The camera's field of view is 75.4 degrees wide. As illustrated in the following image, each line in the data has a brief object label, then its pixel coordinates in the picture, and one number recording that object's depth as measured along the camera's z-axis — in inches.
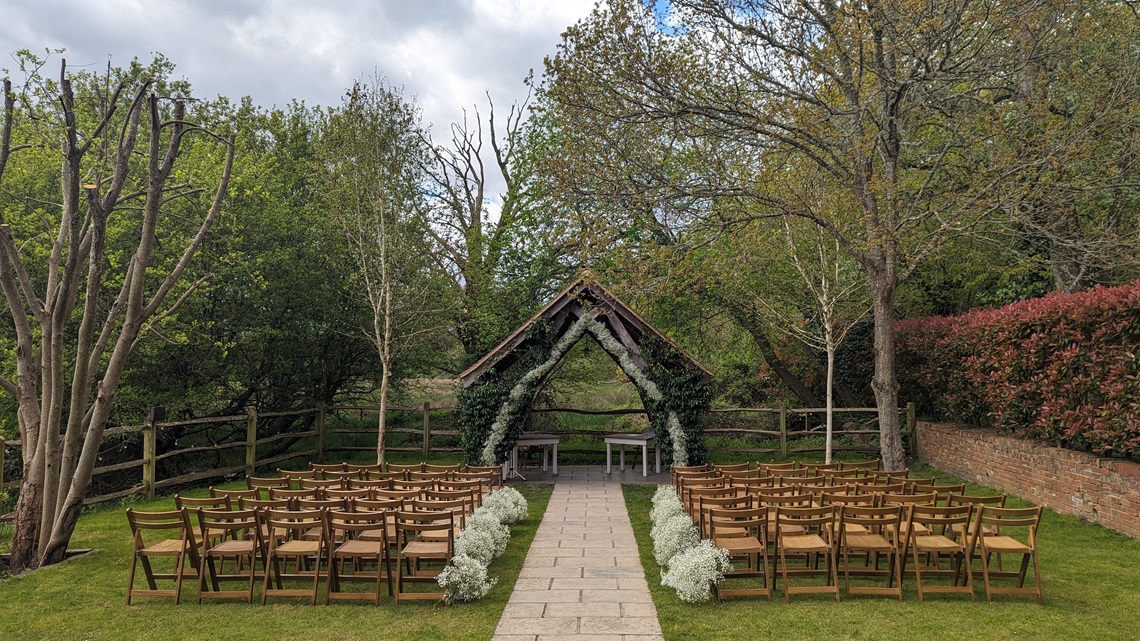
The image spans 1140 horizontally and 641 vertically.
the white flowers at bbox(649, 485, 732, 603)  277.3
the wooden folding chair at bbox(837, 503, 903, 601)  285.9
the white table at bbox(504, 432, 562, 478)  637.9
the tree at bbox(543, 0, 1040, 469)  488.1
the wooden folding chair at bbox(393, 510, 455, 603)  281.4
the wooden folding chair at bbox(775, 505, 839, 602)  281.4
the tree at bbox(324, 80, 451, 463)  668.7
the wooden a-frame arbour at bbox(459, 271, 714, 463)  592.4
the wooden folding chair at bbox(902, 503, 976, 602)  279.6
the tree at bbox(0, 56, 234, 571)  337.7
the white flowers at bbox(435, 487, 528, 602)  280.2
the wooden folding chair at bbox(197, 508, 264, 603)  279.9
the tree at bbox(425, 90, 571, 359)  794.2
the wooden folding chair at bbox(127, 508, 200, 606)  277.7
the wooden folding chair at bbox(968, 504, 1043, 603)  275.0
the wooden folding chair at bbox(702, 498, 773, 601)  283.0
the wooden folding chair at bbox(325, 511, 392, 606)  280.4
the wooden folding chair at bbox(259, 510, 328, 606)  279.3
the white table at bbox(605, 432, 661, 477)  617.3
